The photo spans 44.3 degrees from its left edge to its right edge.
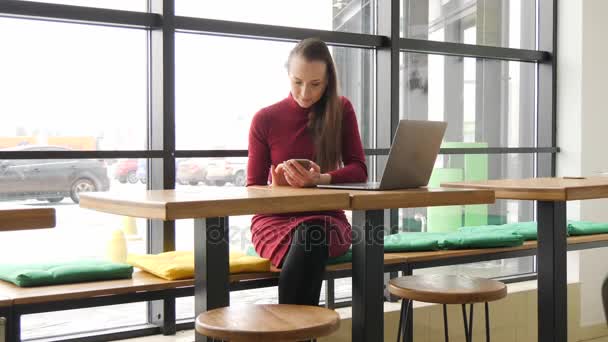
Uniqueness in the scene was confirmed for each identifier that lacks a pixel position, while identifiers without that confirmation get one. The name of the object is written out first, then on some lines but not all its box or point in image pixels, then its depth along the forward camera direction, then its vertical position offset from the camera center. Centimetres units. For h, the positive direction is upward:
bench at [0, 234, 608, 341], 209 -41
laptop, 215 +0
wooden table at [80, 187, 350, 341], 172 -12
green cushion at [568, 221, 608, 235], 353 -36
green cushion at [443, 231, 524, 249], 314 -37
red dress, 253 +1
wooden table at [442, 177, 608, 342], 260 -37
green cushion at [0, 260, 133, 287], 229 -36
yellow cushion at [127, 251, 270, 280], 240 -36
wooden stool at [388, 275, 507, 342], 225 -42
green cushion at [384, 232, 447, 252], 303 -36
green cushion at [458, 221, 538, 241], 348 -37
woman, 249 +5
